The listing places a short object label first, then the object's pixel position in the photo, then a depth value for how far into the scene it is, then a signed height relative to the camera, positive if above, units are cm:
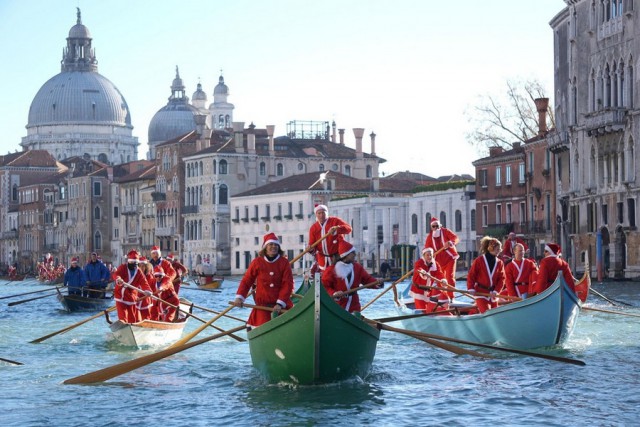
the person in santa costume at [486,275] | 2273 -47
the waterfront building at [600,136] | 5572 +395
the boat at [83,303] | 3916 -134
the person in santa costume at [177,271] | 2829 -44
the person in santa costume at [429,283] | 2445 -62
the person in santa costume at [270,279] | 1800 -37
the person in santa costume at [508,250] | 2850 -14
